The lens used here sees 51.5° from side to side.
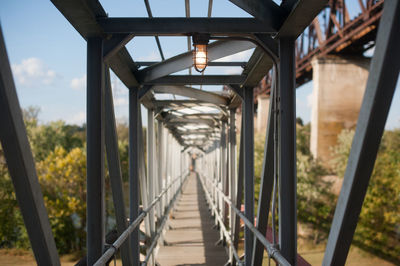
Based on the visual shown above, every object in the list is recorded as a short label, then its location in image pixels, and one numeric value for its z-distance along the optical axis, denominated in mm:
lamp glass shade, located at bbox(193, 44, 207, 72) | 3621
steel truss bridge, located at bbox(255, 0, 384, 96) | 19031
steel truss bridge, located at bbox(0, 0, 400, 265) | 2004
